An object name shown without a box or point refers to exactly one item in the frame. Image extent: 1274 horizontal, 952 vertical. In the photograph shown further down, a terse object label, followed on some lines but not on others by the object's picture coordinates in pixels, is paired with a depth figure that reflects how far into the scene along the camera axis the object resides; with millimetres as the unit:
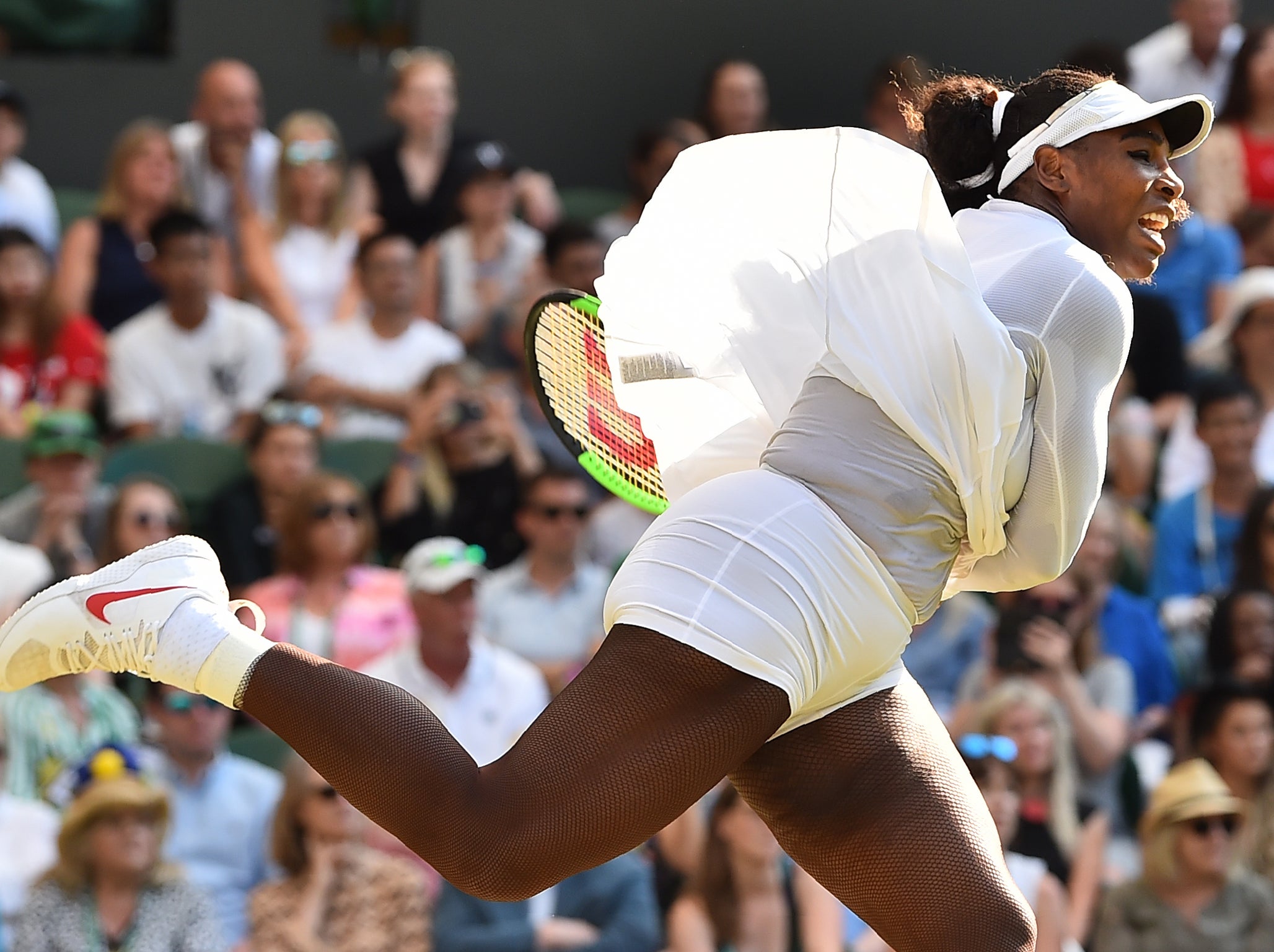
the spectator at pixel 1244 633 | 11703
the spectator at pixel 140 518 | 11762
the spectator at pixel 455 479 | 12891
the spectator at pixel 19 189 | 14687
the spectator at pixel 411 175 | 15352
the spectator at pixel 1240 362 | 13508
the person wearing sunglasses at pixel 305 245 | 14773
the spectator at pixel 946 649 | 11984
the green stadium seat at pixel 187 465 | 13016
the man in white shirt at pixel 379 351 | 13875
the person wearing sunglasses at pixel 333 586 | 11672
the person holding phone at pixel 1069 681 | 11367
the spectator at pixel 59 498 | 12055
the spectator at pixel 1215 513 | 12922
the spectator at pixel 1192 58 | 16187
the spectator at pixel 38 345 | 13633
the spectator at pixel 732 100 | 15836
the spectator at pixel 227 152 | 14953
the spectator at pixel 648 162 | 15383
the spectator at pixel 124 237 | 14383
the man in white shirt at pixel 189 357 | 13727
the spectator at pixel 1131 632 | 12047
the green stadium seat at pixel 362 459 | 13312
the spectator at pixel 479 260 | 14891
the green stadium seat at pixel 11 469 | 12742
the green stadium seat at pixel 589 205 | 16531
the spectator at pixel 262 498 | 12641
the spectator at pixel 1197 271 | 15102
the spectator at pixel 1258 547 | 12391
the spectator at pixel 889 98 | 15625
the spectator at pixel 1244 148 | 15648
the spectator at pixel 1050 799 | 10758
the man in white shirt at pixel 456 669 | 11203
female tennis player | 5277
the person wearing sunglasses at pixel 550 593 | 12172
